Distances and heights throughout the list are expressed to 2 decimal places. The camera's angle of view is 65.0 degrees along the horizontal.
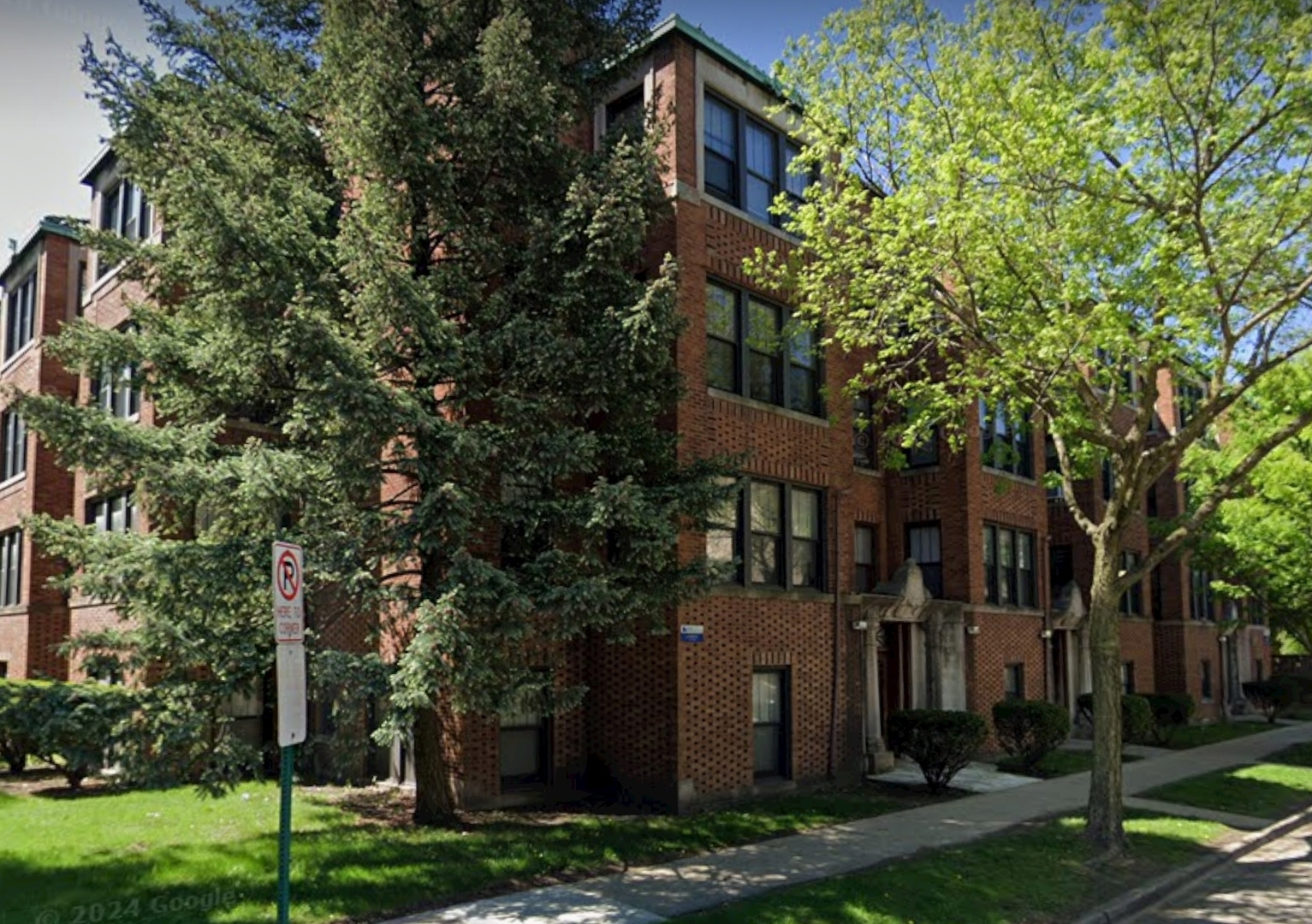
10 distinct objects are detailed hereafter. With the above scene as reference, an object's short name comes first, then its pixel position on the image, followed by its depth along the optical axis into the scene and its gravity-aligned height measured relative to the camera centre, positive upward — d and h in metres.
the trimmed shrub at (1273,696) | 33.22 -3.43
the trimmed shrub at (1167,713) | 24.99 -2.96
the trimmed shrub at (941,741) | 15.34 -2.25
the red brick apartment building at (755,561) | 13.72 +0.51
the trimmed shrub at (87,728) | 8.95 -1.19
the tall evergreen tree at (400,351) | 9.38 +2.42
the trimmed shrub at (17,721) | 10.79 -1.35
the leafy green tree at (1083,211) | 10.98 +4.27
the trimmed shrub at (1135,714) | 22.39 -2.70
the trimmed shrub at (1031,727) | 17.84 -2.37
